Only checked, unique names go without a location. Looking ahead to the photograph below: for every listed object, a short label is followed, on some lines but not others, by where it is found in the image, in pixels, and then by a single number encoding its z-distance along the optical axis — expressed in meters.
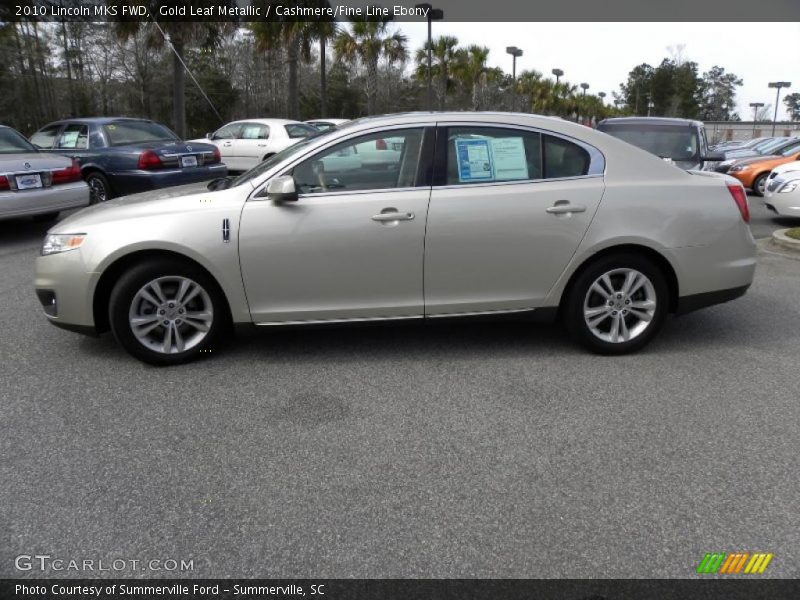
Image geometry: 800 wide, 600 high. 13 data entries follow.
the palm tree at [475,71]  44.59
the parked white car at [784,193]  9.39
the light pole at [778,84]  43.84
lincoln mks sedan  4.07
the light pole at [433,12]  24.06
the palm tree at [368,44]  34.09
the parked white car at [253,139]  15.45
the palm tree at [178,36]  19.72
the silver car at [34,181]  7.90
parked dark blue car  9.86
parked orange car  13.71
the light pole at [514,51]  30.99
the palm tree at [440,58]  42.34
